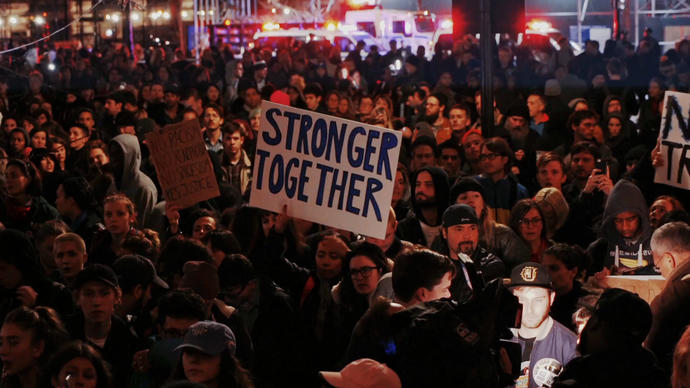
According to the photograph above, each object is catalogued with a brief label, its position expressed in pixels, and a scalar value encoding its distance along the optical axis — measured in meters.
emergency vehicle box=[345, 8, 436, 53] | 34.97
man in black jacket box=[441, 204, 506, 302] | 6.67
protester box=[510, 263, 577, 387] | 5.48
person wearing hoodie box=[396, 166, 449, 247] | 8.27
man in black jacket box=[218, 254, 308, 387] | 6.31
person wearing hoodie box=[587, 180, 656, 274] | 7.83
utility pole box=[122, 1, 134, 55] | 30.95
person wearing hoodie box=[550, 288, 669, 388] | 4.54
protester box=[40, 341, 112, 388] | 5.28
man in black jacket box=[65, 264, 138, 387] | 6.08
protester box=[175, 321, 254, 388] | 5.08
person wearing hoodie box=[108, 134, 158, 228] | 9.76
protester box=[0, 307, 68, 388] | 5.71
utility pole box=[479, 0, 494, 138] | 10.85
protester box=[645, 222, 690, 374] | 5.50
